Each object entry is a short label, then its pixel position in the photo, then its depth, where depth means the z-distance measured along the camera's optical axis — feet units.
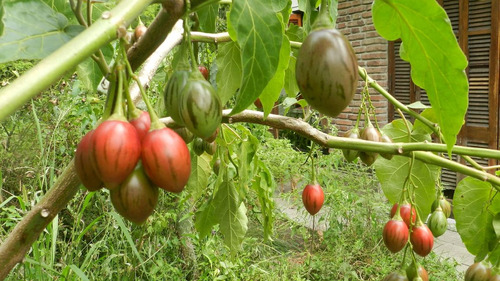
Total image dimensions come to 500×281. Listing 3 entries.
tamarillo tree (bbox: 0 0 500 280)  1.09
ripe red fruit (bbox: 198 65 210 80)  3.52
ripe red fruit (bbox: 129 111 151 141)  1.54
